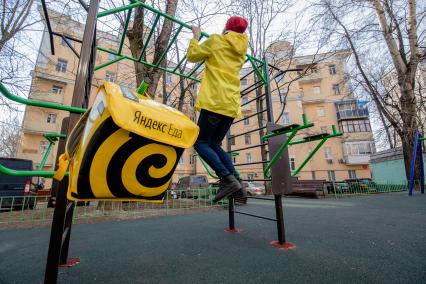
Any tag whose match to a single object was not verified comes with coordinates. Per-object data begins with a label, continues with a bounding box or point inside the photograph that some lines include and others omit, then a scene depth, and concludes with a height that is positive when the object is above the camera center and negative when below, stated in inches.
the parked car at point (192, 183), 472.7 -4.1
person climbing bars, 64.3 +27.9
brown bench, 368.8 -18.0
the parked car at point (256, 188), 647.8 -28.6
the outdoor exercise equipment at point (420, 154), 220.1 +24.4
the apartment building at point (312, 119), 713.0 +273.7
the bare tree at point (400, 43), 339.0 +235.6
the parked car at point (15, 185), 240.2 +0.5
